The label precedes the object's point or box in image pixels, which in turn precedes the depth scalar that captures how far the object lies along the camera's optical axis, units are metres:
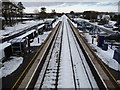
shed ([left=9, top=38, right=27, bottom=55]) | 12.02
